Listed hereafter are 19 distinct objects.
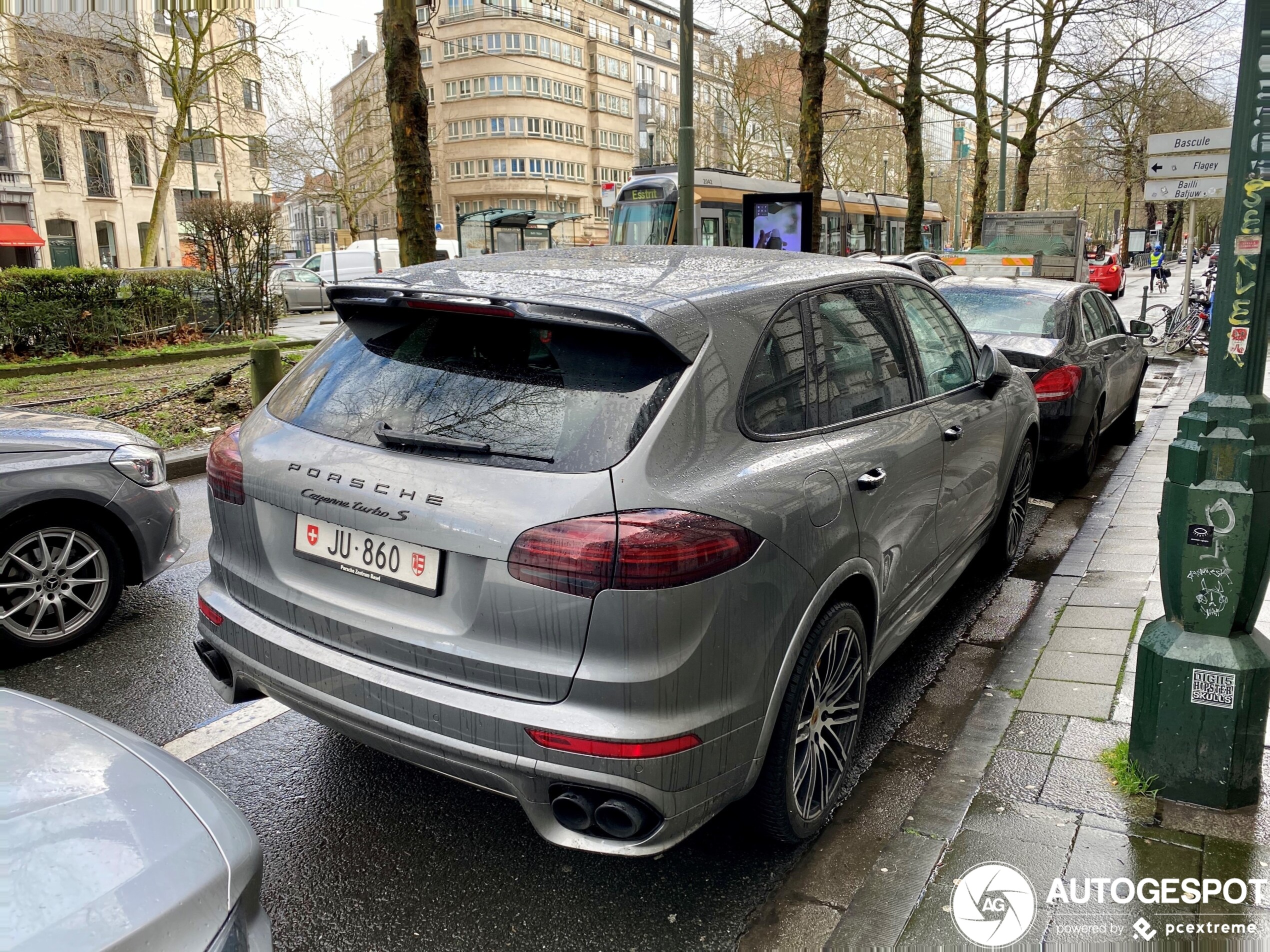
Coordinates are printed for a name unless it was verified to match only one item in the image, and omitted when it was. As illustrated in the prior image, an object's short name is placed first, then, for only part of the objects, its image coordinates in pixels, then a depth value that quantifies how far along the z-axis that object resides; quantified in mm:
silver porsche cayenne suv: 2395
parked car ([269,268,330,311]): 29453
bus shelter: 32438
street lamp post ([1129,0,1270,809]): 2887
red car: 35875
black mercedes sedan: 7422
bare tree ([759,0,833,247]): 16188
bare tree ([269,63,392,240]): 44719
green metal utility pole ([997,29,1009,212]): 30266
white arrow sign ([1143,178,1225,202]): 12562
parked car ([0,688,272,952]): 1610
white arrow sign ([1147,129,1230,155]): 12359
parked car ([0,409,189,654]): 4359
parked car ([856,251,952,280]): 12234
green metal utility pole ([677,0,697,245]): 12453
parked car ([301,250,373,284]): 32562
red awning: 42469
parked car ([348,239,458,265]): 35031
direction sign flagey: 12223
